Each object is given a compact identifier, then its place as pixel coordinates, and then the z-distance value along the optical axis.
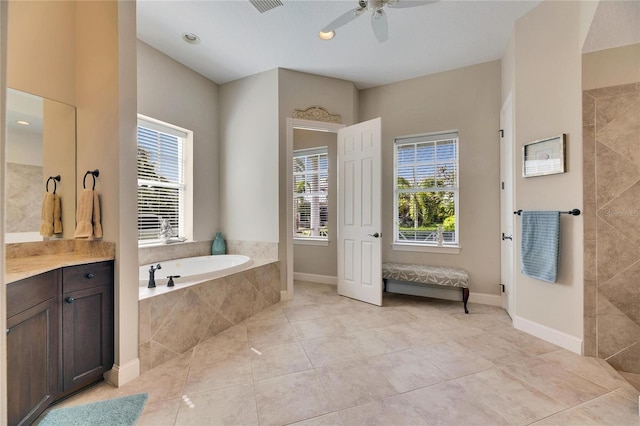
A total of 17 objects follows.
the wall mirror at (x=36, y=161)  1.82
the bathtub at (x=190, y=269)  2.30
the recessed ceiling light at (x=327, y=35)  2.83
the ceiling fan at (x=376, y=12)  2.01
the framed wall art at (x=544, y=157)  2.33
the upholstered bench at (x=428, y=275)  3.21
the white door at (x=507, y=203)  2.94
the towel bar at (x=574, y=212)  2.20
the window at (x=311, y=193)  4.51
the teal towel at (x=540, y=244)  2.33
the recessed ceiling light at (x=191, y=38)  2.88
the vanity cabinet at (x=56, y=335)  1.36
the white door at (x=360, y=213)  3.37
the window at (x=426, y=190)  3.68
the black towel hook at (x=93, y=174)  1.95
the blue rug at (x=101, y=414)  1.50
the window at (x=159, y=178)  3.20
